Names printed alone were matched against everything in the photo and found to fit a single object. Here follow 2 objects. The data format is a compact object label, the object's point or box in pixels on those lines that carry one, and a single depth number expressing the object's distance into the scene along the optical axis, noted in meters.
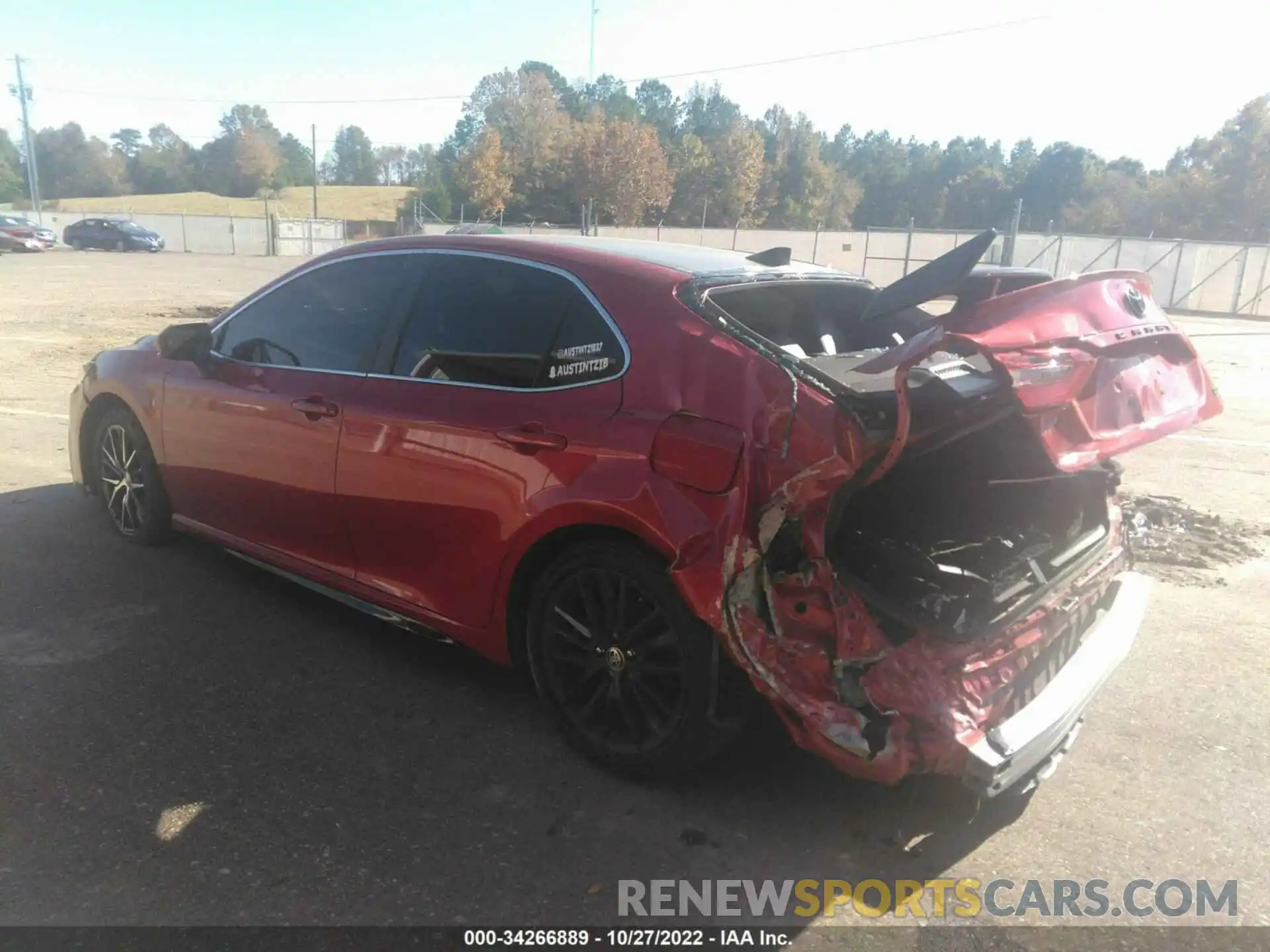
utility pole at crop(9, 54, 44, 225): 61.05
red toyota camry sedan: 2.54
